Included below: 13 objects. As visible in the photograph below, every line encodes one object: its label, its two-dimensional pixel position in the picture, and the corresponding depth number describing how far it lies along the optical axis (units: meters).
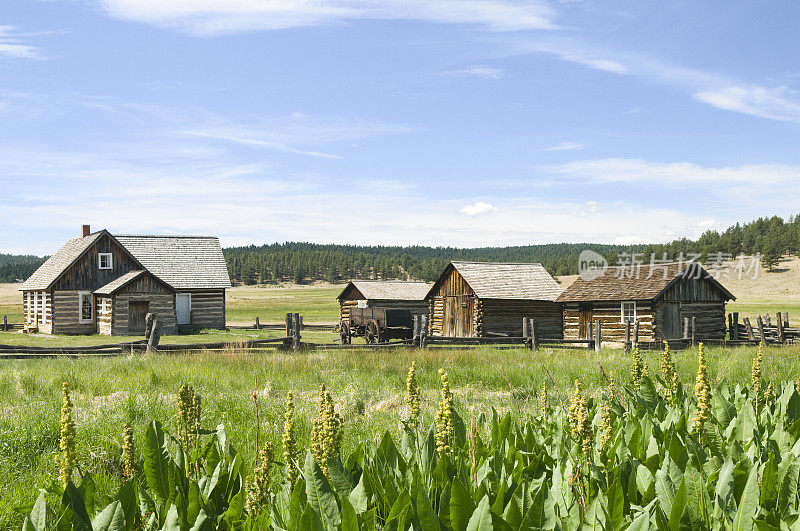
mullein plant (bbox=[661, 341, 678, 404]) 4.66
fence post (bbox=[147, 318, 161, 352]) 16.98
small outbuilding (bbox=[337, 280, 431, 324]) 41.44
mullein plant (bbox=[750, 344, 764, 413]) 4.68
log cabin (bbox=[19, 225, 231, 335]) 36.41
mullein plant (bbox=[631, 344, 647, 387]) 4.86
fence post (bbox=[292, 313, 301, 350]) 19.09
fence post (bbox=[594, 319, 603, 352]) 22.56
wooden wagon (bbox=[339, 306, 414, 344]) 34.78
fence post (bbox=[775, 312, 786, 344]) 27.80
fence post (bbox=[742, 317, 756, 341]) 28.08
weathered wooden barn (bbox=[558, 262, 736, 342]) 30.03
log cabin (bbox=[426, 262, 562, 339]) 34.19
